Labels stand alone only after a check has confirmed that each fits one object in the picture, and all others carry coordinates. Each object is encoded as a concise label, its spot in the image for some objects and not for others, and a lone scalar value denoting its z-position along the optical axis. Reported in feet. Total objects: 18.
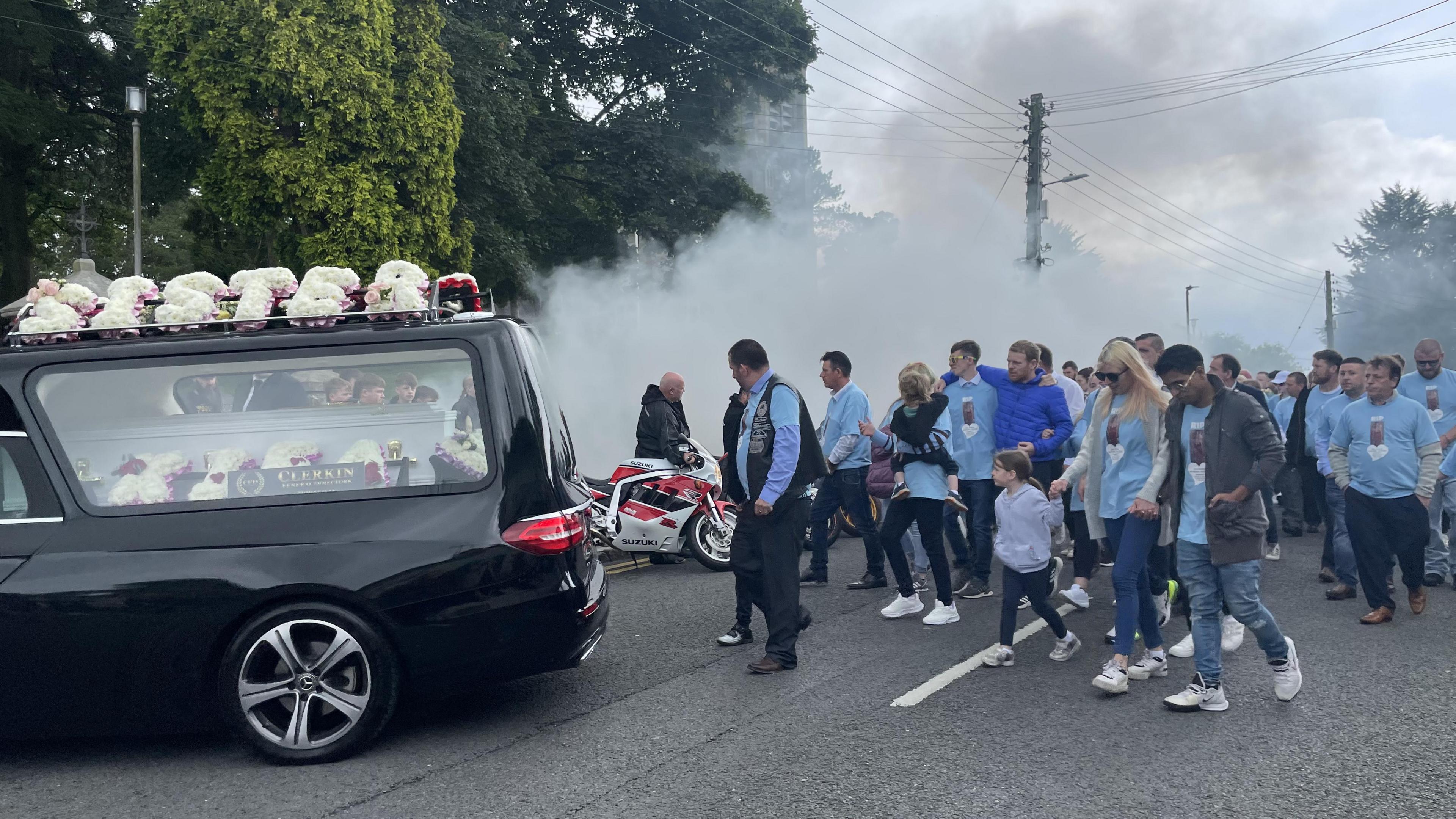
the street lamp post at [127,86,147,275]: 64.75
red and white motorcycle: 31.42
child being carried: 23.99
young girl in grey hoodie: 20.18
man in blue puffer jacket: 26.30
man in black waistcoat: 19.90
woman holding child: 23.85
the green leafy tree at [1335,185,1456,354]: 228.84
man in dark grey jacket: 16.78
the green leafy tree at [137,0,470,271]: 64.08
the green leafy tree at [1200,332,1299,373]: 471.62
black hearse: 14.94
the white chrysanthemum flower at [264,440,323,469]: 15.58
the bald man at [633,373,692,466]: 32.53
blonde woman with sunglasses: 18.22
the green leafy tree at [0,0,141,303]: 72.38
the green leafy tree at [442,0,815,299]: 79.15
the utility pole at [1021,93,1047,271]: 89.20
